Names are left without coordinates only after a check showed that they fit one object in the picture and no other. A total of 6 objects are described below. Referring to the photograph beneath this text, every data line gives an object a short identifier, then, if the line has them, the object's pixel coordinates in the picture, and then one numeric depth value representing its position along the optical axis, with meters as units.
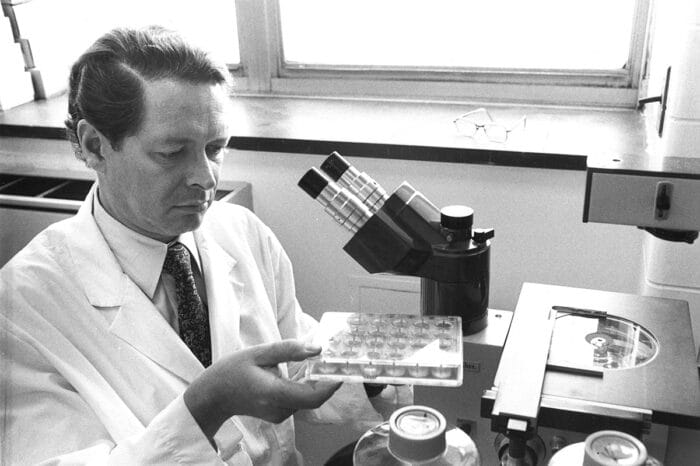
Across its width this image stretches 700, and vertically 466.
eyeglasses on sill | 2.19
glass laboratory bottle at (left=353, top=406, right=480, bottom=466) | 0.72
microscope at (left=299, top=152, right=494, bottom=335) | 1.01
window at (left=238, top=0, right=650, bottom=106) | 2.38
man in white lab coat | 1.12
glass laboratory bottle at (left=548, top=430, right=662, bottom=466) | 0.64
